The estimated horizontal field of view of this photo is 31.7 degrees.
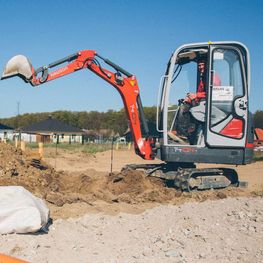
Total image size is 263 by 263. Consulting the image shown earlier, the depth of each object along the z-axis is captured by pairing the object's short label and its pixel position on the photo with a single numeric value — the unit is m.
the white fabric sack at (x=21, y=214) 5.43
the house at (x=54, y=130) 61.09
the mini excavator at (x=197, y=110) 9.27
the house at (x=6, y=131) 59.03
